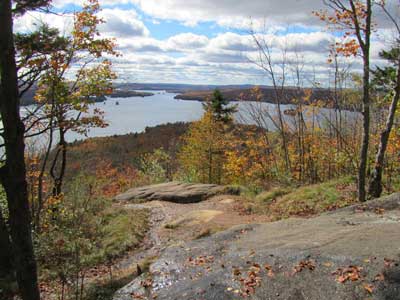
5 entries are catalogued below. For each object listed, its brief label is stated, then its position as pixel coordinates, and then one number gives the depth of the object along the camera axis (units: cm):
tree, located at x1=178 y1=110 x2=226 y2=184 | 2398
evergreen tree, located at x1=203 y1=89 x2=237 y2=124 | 2985
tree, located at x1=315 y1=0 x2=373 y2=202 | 716
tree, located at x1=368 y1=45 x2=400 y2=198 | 732
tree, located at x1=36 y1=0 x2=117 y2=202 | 980
